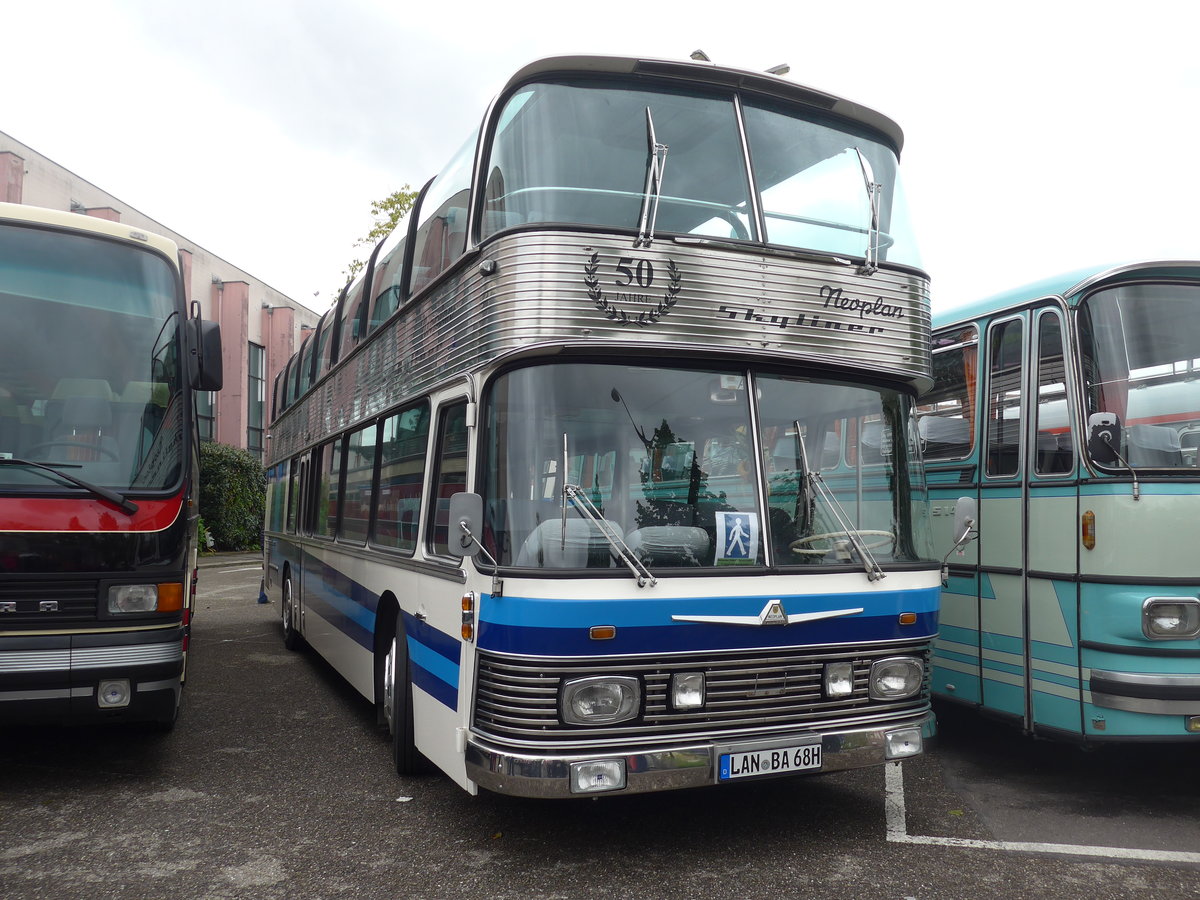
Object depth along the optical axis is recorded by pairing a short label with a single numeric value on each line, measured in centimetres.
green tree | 2527
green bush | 2898
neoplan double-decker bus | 448
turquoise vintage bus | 539
